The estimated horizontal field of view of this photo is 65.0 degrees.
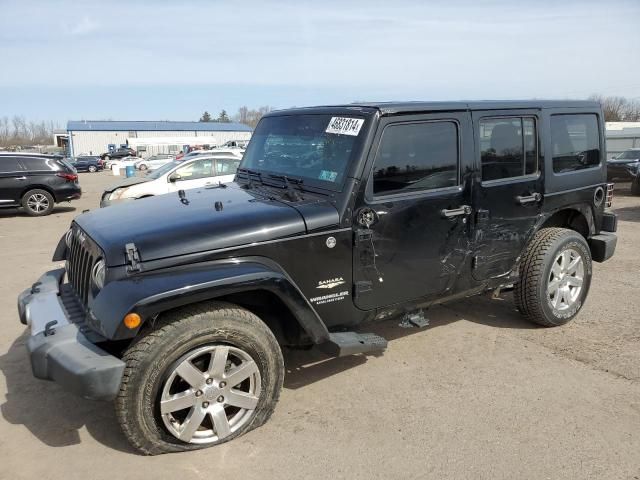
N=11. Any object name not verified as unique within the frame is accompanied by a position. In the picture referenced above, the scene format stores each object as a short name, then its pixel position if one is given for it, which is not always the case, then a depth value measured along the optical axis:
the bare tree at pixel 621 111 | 70.44
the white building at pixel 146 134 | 68.69
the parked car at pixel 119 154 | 58.03
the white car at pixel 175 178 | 11.45
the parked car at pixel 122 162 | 42.86
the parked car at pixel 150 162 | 42.44
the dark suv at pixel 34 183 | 13.13
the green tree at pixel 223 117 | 135.45
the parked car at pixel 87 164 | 46.94
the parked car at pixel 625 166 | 18.14
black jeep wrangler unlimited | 2.78
